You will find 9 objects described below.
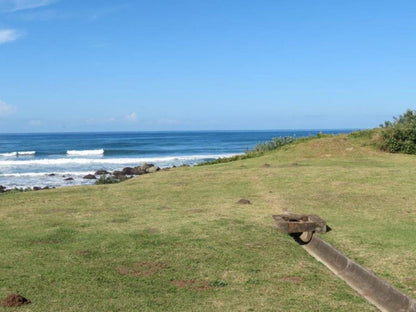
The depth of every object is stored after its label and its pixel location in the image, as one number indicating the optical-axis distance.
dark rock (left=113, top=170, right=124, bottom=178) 43.12
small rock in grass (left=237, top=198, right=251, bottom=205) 15.32
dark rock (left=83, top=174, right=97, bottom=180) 40.06
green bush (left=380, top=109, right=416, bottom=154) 27.84
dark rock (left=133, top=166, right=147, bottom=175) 45.75
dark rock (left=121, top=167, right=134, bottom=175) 45.58
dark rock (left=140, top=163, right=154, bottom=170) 48.11
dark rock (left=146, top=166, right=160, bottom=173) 46.10
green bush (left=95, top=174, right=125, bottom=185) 30.41
